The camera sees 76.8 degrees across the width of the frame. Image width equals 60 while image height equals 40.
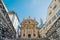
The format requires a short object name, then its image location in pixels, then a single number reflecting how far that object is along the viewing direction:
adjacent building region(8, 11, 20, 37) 13.27
